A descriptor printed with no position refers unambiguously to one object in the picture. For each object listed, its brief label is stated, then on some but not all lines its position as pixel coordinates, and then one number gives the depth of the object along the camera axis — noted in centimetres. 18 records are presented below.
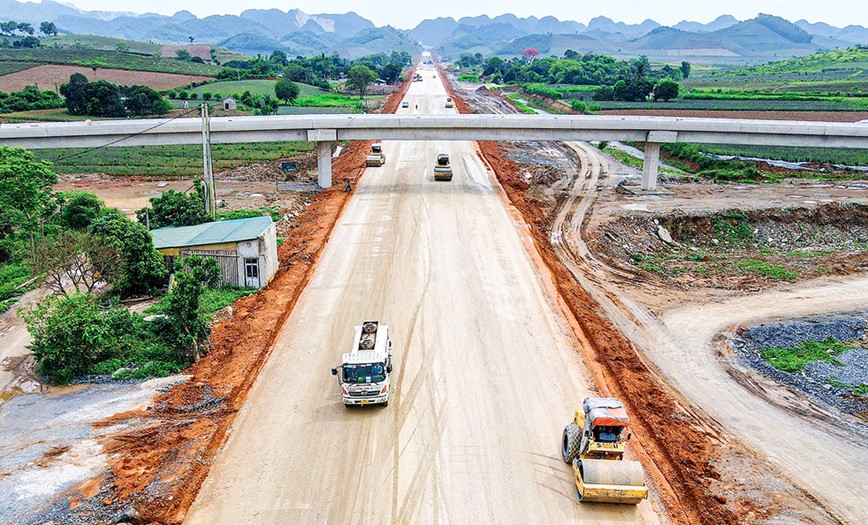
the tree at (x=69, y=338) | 2625
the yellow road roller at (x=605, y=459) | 1891
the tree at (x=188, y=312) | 2703
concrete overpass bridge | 5531
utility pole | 4053
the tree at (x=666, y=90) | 12119
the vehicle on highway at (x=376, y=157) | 6519
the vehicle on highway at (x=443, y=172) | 5919
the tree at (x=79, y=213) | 4225
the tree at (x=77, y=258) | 3169
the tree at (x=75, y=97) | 9650
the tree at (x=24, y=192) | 3928
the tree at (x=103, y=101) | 9600
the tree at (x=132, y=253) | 3281
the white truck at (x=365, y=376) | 2334
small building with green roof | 3512
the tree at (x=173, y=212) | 4088
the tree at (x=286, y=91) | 11719
